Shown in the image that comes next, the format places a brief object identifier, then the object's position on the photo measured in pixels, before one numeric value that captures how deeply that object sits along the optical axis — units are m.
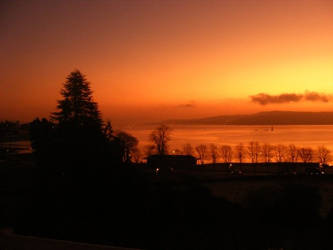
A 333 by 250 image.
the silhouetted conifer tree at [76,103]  21.59
